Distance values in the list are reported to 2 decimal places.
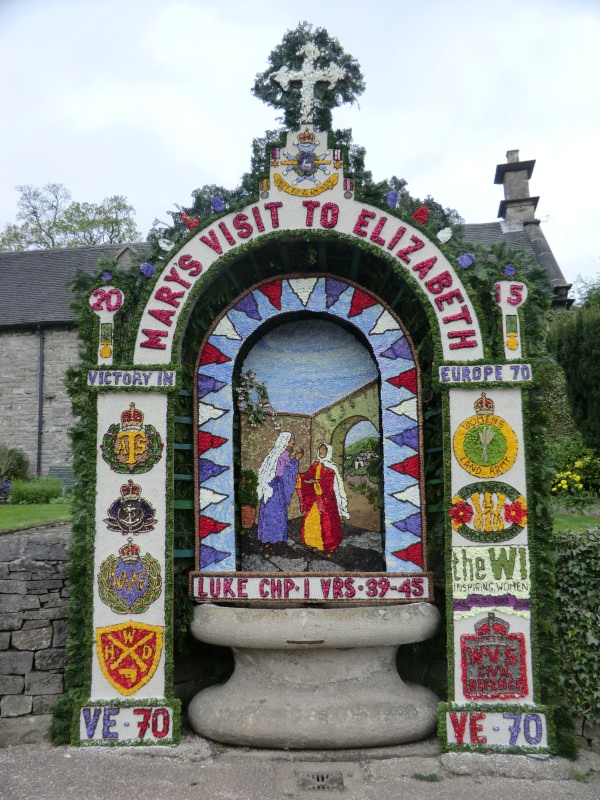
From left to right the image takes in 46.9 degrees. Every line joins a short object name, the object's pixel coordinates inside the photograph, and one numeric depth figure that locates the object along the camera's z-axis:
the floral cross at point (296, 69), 7.20
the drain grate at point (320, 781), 5.29
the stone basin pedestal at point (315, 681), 5.95
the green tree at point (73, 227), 25.28
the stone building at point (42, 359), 16.17
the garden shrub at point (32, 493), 11.44
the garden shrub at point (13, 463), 14.41
